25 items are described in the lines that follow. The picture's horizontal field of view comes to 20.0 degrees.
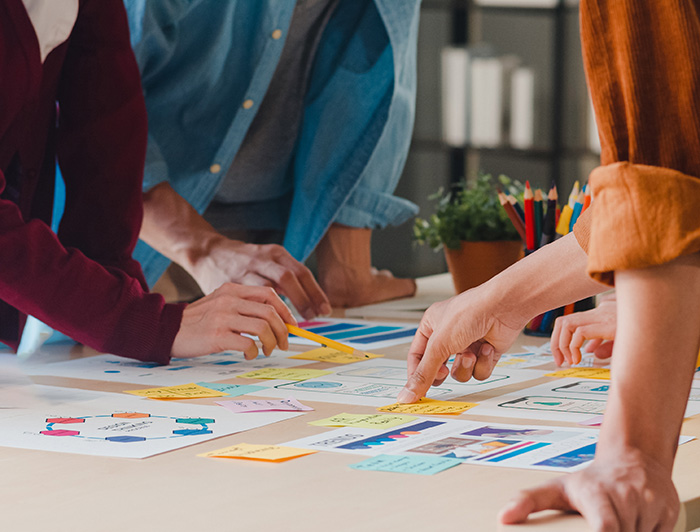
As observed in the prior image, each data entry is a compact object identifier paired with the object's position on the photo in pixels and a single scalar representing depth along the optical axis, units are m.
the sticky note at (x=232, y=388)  2.05
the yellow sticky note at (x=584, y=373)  2.15
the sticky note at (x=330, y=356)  2.28
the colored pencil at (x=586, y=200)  2.39
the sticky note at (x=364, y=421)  1.88
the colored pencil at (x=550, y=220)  2.51
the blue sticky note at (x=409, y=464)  1.72
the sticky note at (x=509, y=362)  2.24
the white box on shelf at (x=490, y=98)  7.05
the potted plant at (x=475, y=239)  2.72
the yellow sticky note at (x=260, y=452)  1.77
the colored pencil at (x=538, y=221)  2.55
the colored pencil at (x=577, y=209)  2.47
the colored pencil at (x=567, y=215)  2.49
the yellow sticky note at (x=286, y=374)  2.15
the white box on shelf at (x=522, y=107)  7.43
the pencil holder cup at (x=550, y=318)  2.50
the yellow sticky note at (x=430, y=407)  1.94
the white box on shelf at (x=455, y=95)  6.70
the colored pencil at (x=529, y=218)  2.54
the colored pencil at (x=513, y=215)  2.59
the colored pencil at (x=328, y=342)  2.26
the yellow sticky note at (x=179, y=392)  2.03
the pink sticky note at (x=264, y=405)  1.95
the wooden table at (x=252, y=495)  1.61
